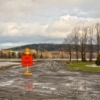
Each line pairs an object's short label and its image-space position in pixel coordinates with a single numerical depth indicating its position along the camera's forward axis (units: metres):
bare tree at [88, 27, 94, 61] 79.95
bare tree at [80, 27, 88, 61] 84.44
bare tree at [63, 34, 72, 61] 97.95
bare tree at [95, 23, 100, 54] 70.52
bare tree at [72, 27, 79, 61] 89.97
